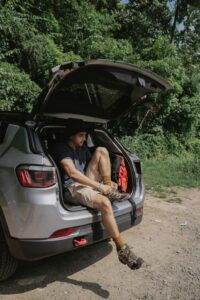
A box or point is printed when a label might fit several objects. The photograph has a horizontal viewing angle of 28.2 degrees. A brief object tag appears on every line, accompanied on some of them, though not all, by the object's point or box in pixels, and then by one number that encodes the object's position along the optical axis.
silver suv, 3.41
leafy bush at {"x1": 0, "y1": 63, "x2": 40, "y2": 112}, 9.75
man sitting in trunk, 3.80
